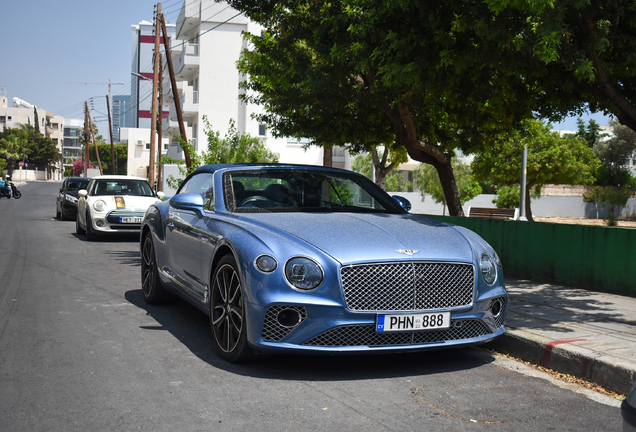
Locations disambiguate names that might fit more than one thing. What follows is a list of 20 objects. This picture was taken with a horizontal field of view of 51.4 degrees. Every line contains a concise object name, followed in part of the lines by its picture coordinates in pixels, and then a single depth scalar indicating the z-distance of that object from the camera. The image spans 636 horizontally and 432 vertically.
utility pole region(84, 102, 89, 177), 68.89
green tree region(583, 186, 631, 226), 39.84
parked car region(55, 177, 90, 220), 22.83
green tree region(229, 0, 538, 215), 7.39
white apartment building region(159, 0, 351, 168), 46.56
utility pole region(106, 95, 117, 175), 57.13
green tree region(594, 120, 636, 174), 54.00
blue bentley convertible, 4.46
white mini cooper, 15.30
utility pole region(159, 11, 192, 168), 22.12
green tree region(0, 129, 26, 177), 102.31
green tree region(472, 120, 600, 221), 35.91
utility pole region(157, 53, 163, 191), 29.58
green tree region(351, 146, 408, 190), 25.09
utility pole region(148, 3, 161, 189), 27.86
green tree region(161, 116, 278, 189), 19.36
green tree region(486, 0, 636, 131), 6.01
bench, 26.08
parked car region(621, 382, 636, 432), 2.29
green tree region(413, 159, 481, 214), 41.56
